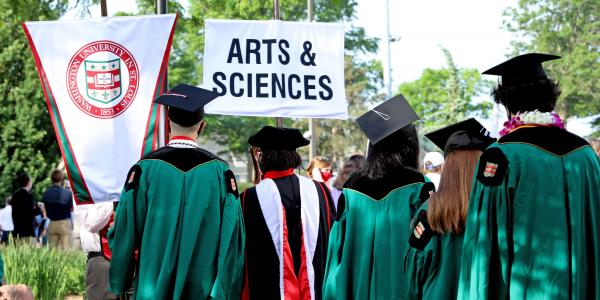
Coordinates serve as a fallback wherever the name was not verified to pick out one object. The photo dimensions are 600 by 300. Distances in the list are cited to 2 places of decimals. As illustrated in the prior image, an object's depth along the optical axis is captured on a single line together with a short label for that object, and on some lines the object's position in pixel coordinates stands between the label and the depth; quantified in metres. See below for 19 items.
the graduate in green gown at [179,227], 10.02
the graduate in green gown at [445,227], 8.06
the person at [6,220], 35.91
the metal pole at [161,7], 13.71
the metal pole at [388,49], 74.88
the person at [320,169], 19.59
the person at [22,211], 30.88
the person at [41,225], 36.04
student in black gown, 11.48
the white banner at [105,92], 12.83
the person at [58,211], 30.25
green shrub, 19.09
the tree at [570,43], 93.92
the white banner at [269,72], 15.45
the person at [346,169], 17.79
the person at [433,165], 16.07
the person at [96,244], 13.03
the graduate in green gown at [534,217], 7.06
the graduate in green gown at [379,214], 9.46
